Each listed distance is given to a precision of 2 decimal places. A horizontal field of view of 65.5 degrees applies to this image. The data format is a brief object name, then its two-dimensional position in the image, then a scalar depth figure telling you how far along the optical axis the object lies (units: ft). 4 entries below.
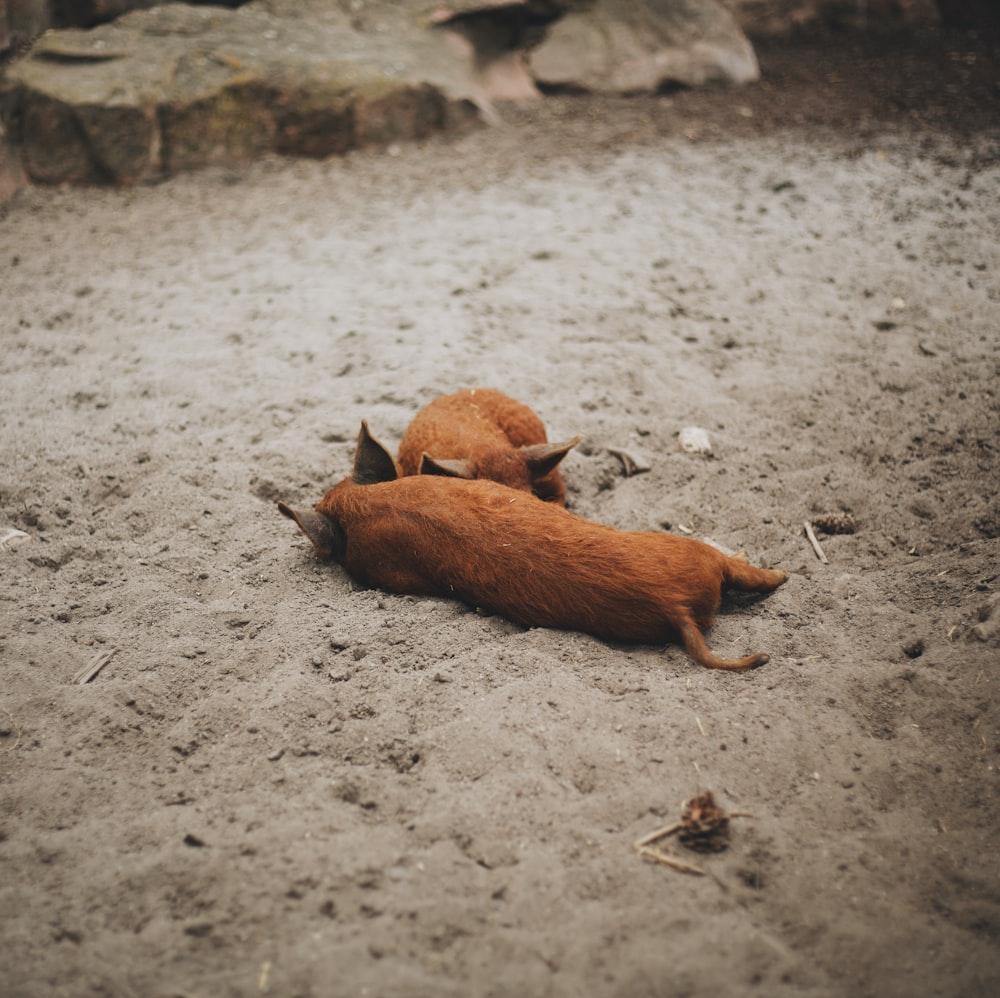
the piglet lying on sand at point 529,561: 8.79
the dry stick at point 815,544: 10.61
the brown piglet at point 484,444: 11.02
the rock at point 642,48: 28.91
